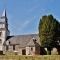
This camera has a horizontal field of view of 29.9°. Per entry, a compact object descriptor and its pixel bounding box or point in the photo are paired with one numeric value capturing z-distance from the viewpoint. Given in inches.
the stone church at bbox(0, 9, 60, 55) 1433.1
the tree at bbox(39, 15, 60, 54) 1283.1
